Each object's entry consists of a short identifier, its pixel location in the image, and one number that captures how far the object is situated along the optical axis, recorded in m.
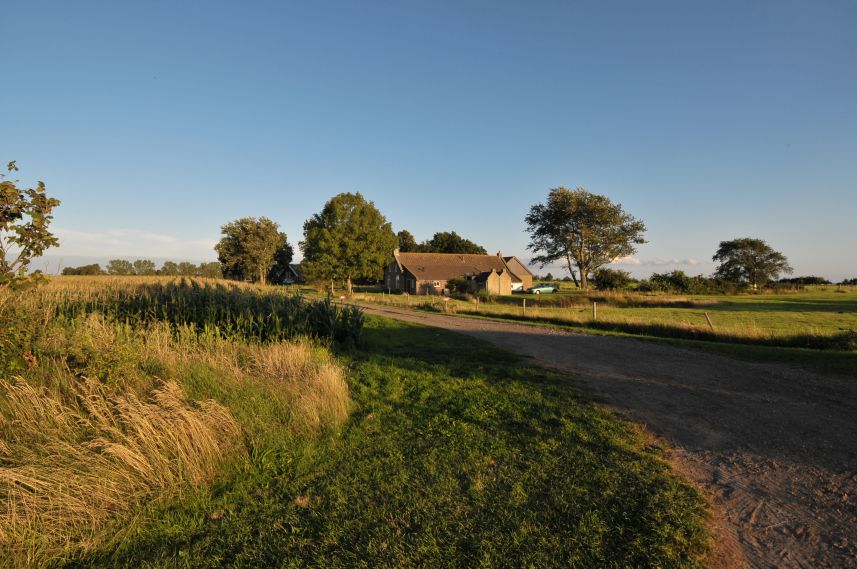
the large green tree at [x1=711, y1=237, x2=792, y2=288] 64.62
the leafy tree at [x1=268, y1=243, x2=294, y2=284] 77.31
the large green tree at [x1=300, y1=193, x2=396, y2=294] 49.22
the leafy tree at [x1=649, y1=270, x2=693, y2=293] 53.22
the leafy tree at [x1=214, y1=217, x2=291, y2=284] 63.84
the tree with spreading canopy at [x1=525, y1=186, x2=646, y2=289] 56.19
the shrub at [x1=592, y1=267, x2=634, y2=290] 50.50
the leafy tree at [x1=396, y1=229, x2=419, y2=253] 95.06
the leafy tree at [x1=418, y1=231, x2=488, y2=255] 91.19
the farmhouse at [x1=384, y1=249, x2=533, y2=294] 54.28
